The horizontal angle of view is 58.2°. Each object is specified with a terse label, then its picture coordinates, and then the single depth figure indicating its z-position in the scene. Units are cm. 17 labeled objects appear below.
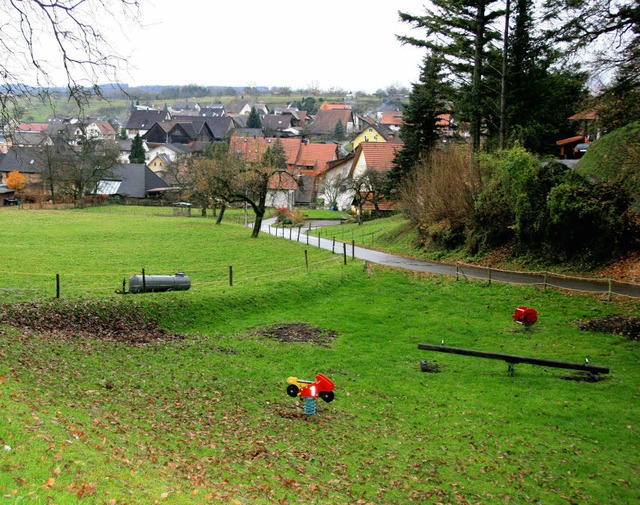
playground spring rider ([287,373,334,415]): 1184
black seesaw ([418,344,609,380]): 1400
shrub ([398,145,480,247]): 2917
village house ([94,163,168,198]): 8100
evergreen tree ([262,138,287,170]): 4613
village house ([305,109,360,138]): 13712
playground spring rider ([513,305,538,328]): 1808
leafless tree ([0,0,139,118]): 1127
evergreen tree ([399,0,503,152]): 3034
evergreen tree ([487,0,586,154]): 2831
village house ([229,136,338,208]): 7316
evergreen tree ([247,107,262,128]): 13482
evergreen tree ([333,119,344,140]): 13281
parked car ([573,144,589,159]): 3905
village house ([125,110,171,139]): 14562
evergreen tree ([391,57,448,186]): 4391
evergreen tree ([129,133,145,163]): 9856
